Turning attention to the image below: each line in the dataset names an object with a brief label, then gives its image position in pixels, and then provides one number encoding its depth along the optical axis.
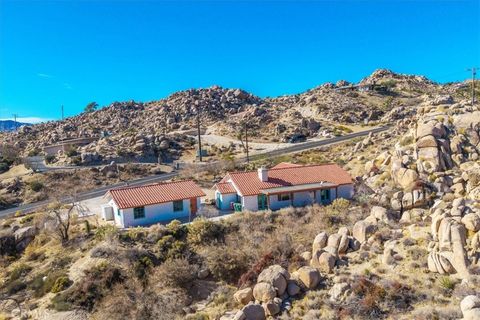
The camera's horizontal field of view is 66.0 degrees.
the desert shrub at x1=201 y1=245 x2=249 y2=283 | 28.64
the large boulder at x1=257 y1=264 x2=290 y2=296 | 22.05
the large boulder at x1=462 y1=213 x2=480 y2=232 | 22.11
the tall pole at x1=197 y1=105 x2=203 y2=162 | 76.11
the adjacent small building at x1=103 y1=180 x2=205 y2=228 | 35.72
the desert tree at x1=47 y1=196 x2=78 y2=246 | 34.12
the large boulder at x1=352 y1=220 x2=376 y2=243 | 27.02
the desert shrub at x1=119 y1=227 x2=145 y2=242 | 31.81
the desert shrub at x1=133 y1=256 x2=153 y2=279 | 28.33
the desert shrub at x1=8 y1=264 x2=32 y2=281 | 30.44
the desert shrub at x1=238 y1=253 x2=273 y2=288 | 25.76
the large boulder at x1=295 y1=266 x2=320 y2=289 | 22.30
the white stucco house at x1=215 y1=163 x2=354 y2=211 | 39.28
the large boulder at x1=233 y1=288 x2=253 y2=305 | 22.75
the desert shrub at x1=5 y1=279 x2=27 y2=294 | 28.64
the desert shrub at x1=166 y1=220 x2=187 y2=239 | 32.53
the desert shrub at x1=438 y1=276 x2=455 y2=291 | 19.77
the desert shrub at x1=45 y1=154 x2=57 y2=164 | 74.02
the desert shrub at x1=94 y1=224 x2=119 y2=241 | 31.36
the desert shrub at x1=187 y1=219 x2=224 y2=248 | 31.98
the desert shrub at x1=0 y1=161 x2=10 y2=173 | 70.22
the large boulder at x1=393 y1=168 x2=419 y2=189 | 37.34
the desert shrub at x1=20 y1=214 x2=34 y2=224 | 40.09
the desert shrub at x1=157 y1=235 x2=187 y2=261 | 30.12
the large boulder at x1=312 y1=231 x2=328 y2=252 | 27.03
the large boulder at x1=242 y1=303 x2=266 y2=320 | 20.34
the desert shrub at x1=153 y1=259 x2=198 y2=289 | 27.42
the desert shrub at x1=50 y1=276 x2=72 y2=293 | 27.36
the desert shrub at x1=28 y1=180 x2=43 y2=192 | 56.49
